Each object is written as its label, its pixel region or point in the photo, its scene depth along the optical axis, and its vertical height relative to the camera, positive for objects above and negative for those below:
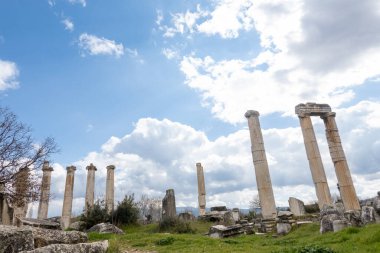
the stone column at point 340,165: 24.08 +5.06
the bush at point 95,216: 23.94 +2.61
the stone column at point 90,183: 38.22 +7.65
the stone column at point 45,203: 36.25 +5.63
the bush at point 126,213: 25.34 +2.84
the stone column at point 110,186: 38.06 +7.29
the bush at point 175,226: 22.27 +1.47
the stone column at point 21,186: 18.55 +3.90
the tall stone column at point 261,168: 22.59 +4.89
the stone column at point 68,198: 35.79 +5.94
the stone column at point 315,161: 24.14 +5.35
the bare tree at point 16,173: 18.14 +4.47
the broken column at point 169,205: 25.27 +3.19
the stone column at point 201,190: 39.41 +6.40
